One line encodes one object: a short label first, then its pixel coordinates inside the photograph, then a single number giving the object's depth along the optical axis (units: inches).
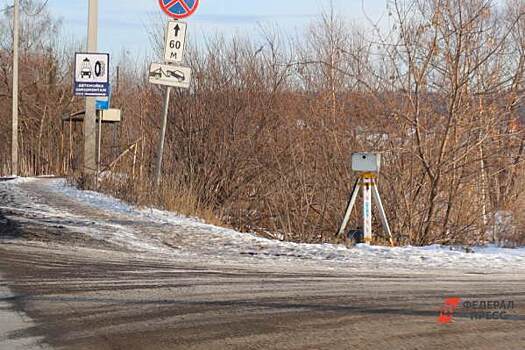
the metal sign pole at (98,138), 807.7
